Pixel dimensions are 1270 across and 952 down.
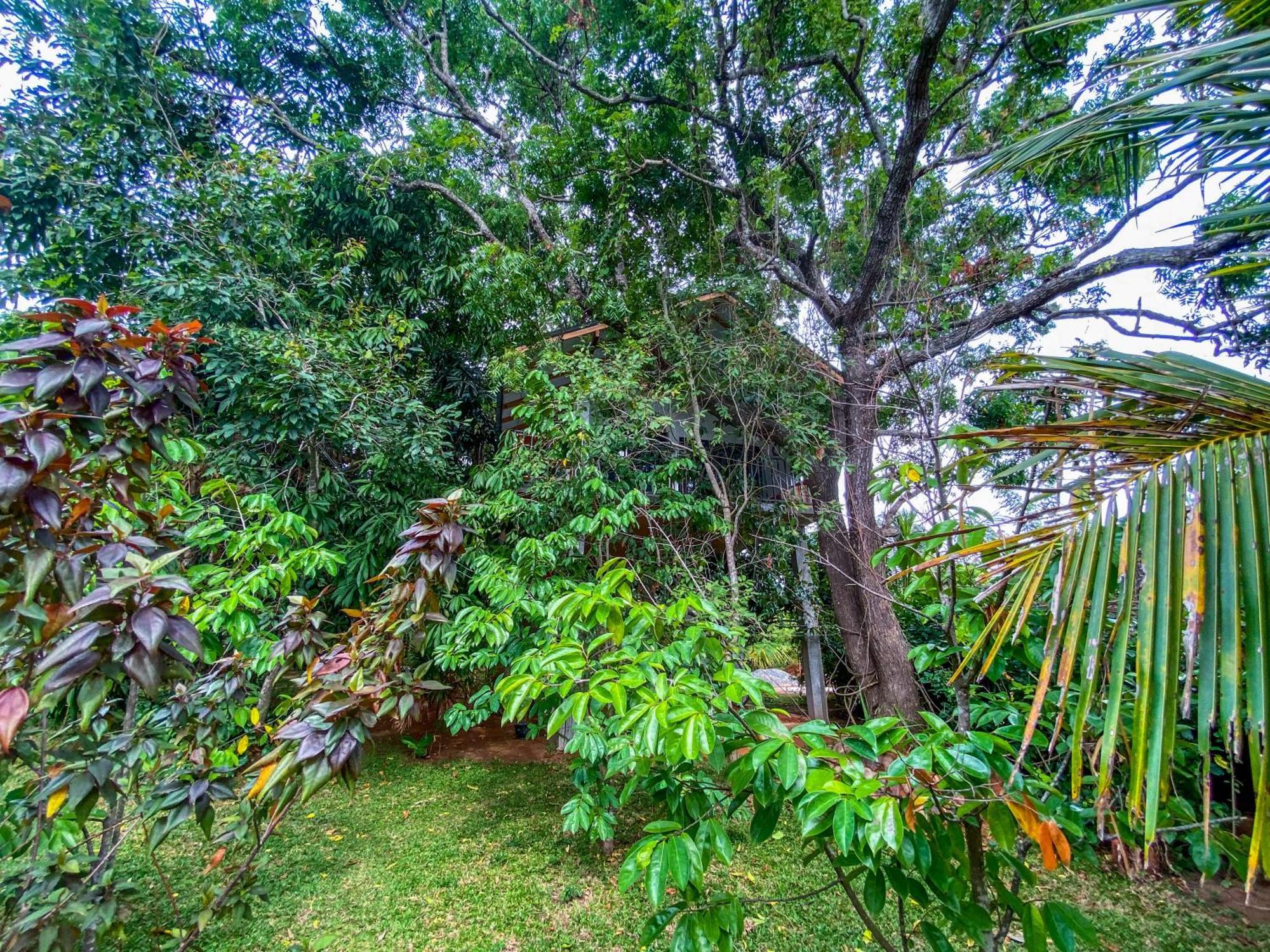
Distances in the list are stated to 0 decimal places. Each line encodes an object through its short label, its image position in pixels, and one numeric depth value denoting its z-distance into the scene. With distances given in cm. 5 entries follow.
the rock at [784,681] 547
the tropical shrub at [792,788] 94
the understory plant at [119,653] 106
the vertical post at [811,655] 467
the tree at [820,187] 425
